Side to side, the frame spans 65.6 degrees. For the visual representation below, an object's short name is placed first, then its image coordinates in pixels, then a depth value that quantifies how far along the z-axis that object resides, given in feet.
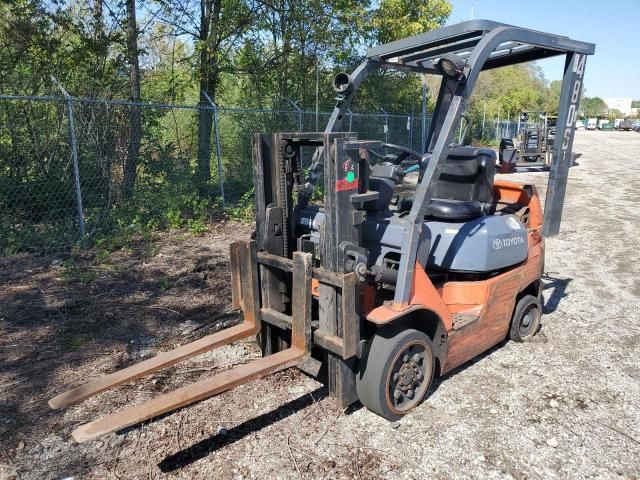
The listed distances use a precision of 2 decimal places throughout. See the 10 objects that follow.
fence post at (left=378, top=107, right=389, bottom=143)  49.14
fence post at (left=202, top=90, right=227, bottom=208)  31.07
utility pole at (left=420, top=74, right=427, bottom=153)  48.86
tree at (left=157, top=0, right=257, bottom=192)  33.86
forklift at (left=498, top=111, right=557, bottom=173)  73.31
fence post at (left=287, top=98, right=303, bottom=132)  36.83
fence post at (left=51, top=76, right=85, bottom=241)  22.88
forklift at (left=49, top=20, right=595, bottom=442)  10.12
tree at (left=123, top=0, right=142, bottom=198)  28.32
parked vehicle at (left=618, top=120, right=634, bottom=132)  247.17
